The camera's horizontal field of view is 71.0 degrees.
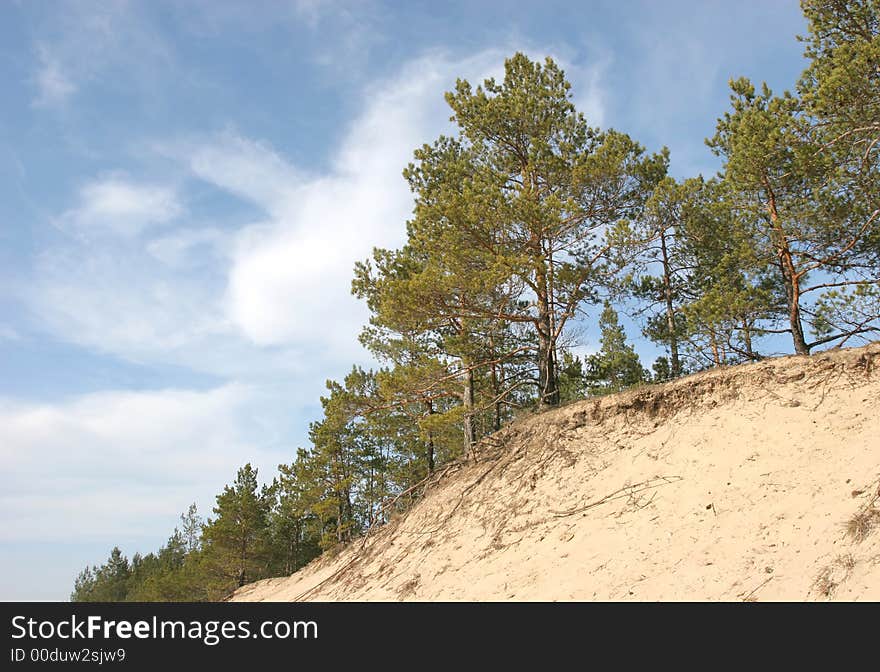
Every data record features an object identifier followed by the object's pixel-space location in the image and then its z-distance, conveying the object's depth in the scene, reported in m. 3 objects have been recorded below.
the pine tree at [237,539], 39.53
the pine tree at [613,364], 24.45
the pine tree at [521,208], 18.03
